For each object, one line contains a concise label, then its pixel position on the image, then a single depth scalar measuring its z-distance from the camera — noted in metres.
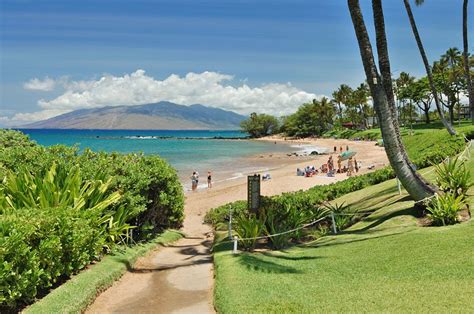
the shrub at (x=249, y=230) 10.73
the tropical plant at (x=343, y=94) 116.62
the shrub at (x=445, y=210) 9.14
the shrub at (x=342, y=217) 12.25
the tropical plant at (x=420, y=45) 22.75
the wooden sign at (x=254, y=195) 12.49
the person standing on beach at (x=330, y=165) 37.51
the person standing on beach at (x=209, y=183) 33.37
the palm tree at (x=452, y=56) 73.24
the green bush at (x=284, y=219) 10.95
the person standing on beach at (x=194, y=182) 31.81
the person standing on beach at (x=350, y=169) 34.48
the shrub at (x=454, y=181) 10.57
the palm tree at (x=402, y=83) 90.30
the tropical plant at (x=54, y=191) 9.27
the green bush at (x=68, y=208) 6.66
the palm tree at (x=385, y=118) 10.40
